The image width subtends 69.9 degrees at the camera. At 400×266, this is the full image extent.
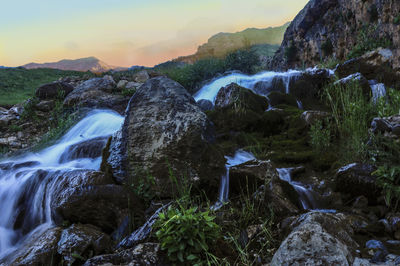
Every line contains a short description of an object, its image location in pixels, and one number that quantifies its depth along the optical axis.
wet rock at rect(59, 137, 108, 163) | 6.74
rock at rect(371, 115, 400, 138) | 4.68
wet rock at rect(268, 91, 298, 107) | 10.13
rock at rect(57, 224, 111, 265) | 3.32
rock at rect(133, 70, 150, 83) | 16.95
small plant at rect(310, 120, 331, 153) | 6.40
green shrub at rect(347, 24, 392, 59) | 14.50
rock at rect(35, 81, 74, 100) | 13.08
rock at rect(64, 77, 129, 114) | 11.91
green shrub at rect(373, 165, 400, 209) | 3.86
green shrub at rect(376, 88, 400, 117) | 5.66
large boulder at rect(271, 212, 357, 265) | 2.24
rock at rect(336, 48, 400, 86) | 11.16
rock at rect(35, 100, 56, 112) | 12.13
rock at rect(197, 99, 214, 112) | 10.89
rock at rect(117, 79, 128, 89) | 14.33
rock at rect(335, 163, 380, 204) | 4.40
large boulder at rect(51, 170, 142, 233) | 3.99
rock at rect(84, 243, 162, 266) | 2.57
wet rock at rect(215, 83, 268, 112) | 8.52
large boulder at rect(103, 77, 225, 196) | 4.49
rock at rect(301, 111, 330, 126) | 7.28
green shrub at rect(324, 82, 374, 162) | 5.24
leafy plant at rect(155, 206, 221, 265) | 2.53
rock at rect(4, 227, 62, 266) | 3.36
